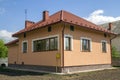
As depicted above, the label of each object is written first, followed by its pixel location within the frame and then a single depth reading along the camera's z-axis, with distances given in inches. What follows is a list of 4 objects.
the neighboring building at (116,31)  711.4
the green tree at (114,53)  594.5
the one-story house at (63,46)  338.3
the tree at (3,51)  992.2
